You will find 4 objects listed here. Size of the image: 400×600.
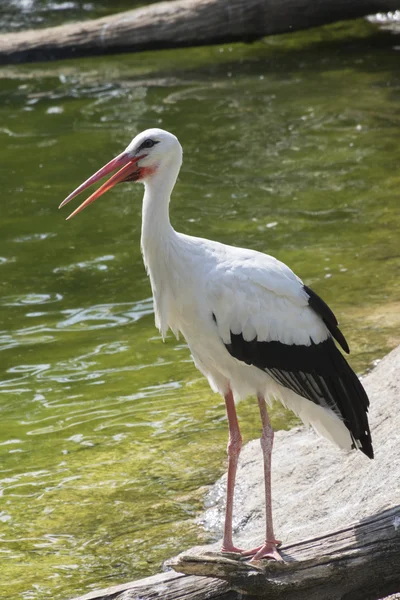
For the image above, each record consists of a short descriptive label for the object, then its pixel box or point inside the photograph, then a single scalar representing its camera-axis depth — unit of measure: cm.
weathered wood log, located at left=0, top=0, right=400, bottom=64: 3108
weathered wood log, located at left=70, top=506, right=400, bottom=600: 866
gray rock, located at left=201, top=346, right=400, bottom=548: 1069
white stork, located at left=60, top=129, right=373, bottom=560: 1021
